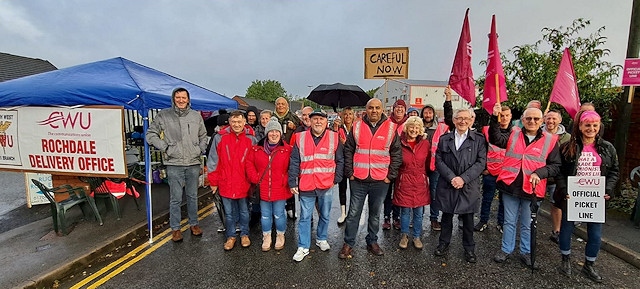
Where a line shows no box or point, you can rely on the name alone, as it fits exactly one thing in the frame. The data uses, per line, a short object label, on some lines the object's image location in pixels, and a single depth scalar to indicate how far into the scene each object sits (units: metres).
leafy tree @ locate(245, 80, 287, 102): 73.84
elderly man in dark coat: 3.55
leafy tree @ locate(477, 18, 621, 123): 6.15
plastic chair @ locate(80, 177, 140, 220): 5.00
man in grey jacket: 4.20
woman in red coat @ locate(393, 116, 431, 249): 3.73
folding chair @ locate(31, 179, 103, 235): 4.36
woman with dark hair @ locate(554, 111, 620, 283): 3.16
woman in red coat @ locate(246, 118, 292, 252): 3.81
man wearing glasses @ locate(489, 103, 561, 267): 3.38
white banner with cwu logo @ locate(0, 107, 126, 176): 4.25
